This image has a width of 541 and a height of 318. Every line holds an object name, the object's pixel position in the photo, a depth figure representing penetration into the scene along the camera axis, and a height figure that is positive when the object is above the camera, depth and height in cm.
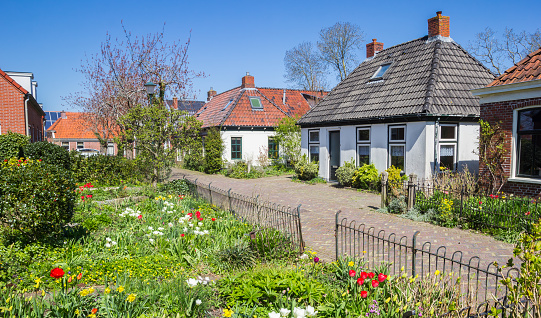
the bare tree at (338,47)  3647 +978
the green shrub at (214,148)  2447 -23
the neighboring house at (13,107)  1881 +211
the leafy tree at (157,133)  1330 +45
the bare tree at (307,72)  4009 +810
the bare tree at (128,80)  2191 +412
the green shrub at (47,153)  1427 -25
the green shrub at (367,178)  1496 -145
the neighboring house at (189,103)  2598 +422
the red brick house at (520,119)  1020 +67
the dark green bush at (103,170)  1614 -108
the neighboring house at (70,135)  4928 +152
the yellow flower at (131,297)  376 -158
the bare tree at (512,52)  2865 +731
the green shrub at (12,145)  1508 +8
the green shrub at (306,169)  1914 -135
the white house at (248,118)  2550 +193
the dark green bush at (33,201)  601 -92
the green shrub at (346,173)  1616 -134
